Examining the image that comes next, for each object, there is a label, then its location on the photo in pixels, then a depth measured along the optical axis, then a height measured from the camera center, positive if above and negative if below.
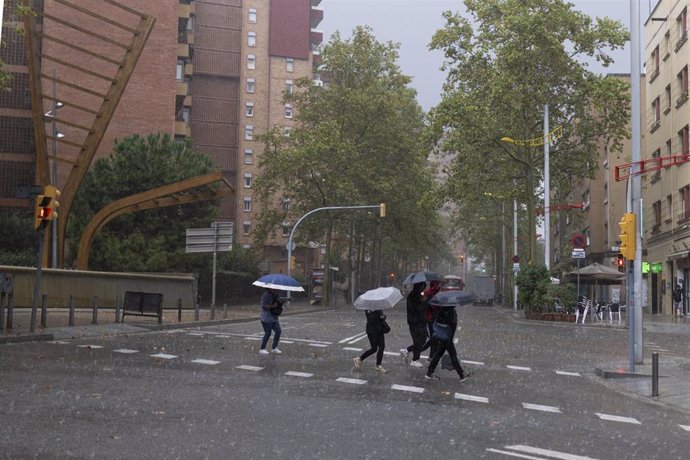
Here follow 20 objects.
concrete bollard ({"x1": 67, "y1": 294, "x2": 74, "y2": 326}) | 20.50 -1.06
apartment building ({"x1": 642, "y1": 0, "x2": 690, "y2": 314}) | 41.88 +7.72
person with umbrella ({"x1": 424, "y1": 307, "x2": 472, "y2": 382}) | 12.30 -0.83
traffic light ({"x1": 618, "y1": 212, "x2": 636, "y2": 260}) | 15.27 +0.94
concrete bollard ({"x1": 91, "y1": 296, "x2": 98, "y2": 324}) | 21.84 -1.05
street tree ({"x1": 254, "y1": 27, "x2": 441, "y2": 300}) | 53.03 +8.38
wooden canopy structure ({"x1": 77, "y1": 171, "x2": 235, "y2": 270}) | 33.88 +3.25
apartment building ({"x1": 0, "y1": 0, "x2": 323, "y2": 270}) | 53.09 +15.51
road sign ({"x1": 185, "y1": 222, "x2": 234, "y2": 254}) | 31.98 +1.47
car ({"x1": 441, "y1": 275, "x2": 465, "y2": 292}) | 67.54 -0.12
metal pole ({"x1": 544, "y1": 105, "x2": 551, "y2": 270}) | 38.03 +4.58
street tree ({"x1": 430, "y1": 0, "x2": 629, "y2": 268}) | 40.06 +9.52
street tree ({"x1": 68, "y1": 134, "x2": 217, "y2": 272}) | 39.75 +3.10
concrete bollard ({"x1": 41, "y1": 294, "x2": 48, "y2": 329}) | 18.97 -0.98
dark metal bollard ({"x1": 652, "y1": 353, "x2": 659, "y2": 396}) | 11.80 -1.31
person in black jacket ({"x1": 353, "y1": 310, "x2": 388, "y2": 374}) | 13.52 -0.85
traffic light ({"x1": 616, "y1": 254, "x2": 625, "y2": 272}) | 20.65 +0.61
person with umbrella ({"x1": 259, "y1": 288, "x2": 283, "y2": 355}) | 16.14 -0.70
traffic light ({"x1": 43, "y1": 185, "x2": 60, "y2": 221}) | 17.84 +1.57
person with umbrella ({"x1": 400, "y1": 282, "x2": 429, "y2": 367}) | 14.52 -0.71
